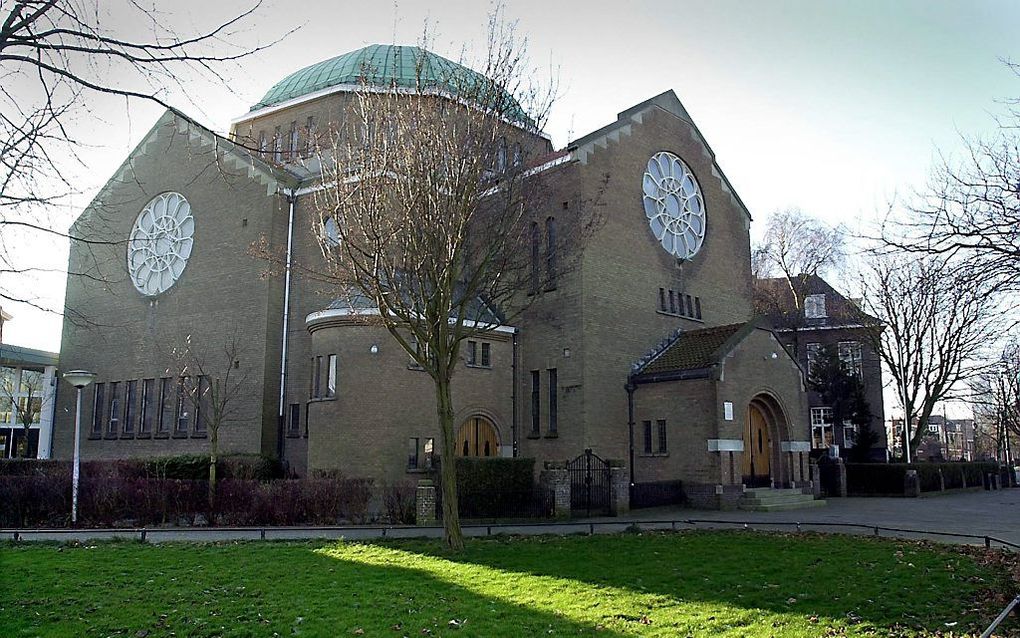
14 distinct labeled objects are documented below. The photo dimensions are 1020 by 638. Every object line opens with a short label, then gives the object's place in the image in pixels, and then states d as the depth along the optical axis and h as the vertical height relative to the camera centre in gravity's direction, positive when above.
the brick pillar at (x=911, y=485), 34.53 -1.84
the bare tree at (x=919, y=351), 36.09 +4.26
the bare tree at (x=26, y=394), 43.91 +3.06
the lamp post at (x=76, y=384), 20.05 +1.49
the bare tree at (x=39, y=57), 7.19 +3.50
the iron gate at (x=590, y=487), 23.77 -1.37
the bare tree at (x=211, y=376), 31.39 +2.50
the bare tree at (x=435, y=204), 15.34 +4.62
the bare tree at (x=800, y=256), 44.47 +10.34
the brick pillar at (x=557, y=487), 22.48 -1.29
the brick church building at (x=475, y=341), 26.17 +3.83
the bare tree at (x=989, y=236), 12.39 +3.18
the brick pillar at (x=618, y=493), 23.62 -1.51
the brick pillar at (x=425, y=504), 20.23 -1.59
